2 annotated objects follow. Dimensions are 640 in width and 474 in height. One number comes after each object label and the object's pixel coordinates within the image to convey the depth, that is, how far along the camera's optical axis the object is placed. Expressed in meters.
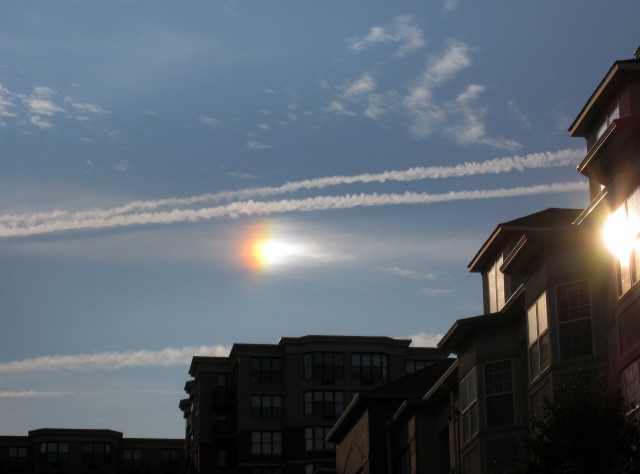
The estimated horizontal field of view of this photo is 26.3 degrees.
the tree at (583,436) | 28.16
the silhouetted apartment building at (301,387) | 123.31
